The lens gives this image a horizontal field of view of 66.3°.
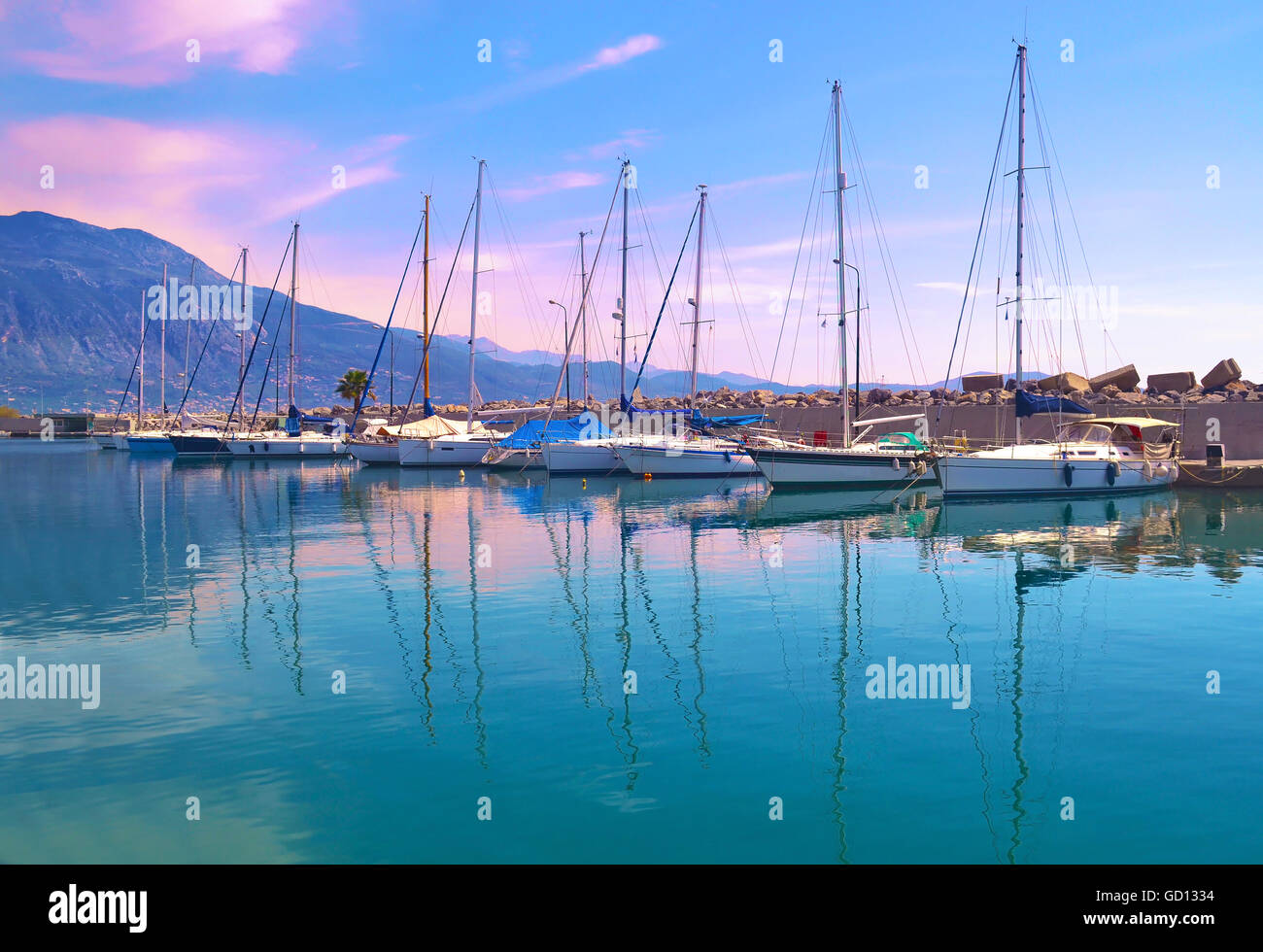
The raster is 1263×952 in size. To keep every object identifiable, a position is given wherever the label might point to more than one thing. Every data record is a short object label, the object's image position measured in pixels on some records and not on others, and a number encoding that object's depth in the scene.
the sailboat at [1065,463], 41.81
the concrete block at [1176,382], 61.00
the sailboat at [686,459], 55.91
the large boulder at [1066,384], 61.56
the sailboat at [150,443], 97.88
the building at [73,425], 195.00
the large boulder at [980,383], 69.81
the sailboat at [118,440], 105.81
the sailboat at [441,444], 67.94
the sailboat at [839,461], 46.47
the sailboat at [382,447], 71.44
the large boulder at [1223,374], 58.59
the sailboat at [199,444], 84.12
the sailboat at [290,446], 82.38
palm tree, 118.70
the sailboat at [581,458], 59.28
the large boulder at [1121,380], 63.34
